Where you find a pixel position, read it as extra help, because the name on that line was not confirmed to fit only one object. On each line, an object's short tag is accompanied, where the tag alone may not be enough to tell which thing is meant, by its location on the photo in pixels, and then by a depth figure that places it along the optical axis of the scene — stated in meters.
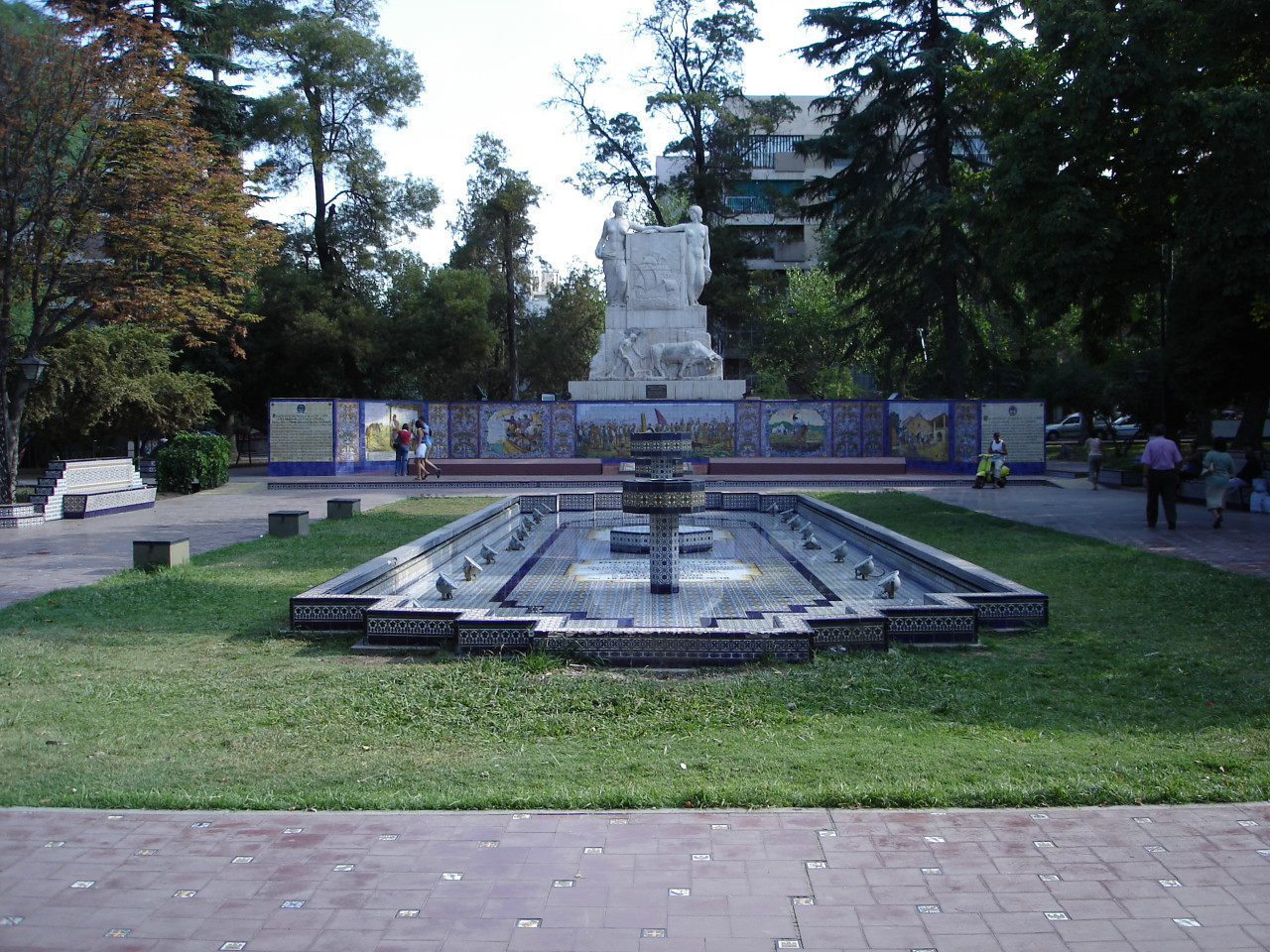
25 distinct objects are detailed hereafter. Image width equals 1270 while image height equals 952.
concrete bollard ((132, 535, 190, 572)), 10.97
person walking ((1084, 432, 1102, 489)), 22.71
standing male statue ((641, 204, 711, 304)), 32.62
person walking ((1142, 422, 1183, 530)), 14.38
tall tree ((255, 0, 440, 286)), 34.16
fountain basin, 6.99
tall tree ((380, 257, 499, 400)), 36.41
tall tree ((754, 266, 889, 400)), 42.38
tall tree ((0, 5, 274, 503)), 16.53
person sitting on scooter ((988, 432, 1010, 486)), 24.02
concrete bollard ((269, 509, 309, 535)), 14.26
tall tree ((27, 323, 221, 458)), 22.81
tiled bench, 17.33
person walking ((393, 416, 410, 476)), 26.53
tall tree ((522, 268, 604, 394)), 45.97
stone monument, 31.81
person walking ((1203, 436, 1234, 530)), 14.88
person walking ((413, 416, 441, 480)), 26.45
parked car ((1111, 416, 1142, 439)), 41.13
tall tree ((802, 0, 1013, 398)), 31.88
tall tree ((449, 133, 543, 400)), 42.41
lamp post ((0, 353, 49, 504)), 16.92
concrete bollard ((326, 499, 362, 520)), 16.58
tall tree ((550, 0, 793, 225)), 41.62
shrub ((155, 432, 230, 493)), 23.14
